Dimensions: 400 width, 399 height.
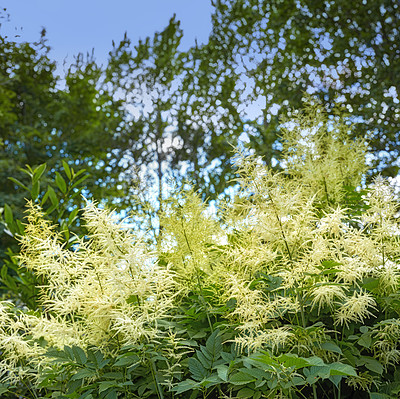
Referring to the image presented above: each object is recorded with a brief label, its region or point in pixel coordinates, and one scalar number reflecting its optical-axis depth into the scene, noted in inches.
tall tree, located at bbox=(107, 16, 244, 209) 379.2
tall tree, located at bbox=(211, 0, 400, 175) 263.7
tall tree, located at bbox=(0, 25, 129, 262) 425.7
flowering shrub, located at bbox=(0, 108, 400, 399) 53.2
